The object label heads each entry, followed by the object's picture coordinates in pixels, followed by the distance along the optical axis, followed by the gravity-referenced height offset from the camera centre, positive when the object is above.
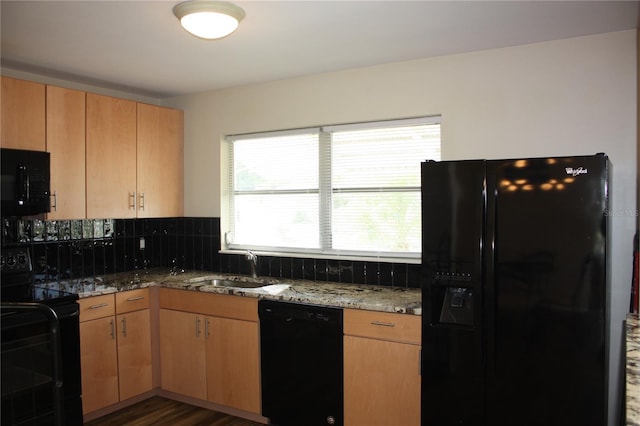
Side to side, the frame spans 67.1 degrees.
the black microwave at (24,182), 3.00 +0.14
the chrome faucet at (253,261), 3.84 -0.46
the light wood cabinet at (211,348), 3.28 -1.03
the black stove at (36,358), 2.67 -0.90
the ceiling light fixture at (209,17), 2.26 +0.89
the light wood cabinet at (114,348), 3.25 -1.02
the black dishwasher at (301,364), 2.96 -1.02
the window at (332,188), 3.35 +0.11
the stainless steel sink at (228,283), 3.76 -0.64
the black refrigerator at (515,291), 2.28 -0.44
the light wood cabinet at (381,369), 2.73 -0.97
